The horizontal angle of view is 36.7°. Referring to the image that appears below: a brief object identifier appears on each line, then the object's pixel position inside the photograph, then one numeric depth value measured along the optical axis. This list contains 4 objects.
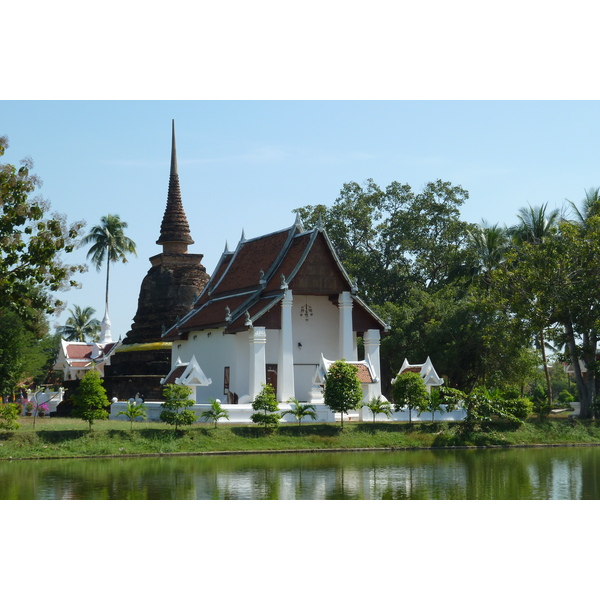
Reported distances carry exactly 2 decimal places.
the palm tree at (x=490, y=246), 43.16
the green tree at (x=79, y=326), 81.38
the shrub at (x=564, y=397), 51.50
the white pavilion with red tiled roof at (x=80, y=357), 61.07
